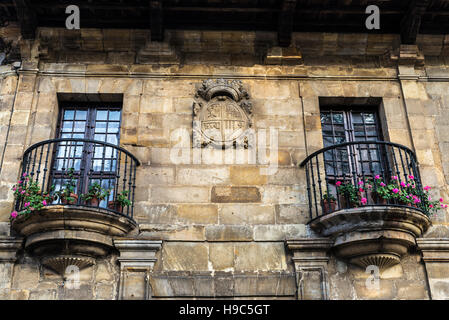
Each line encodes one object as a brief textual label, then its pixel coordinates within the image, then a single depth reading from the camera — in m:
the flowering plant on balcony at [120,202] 6.54
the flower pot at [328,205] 6.65
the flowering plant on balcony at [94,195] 6.42
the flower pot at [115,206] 6.57
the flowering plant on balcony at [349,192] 6.50
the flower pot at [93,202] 6.43
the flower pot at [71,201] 6.33
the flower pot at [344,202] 6.57
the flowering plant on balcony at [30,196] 6.17
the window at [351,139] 7.33
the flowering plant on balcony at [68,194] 6.32
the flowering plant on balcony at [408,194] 6.48
